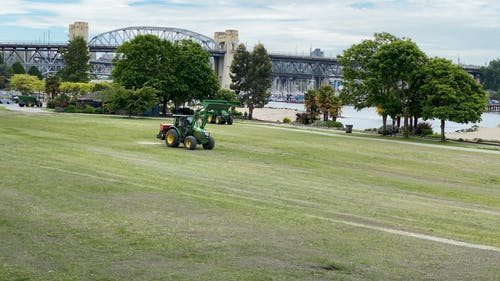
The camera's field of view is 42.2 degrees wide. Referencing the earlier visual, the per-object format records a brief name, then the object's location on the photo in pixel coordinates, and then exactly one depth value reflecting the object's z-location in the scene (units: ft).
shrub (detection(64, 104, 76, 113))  291.38
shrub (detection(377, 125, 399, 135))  229.66
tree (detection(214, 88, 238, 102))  321.30
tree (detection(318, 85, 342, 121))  315.78
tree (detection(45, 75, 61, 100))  388.16
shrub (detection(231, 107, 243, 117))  339.36
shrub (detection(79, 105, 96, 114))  292.51
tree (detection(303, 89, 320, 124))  308.11
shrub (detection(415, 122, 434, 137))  242.21
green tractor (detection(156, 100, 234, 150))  116.37
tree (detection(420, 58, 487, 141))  195.21
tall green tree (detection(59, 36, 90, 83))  436.76
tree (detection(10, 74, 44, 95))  484.33
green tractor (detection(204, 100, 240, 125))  236.43
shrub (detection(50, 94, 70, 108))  327.16
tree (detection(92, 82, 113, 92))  371.99
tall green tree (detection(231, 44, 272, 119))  346.33
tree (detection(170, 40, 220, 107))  301.84
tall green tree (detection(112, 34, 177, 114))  284.00
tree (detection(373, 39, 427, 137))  206.08
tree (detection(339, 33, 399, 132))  212.43
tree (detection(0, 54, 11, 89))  622.42
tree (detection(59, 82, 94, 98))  369.09
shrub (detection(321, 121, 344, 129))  281.41
